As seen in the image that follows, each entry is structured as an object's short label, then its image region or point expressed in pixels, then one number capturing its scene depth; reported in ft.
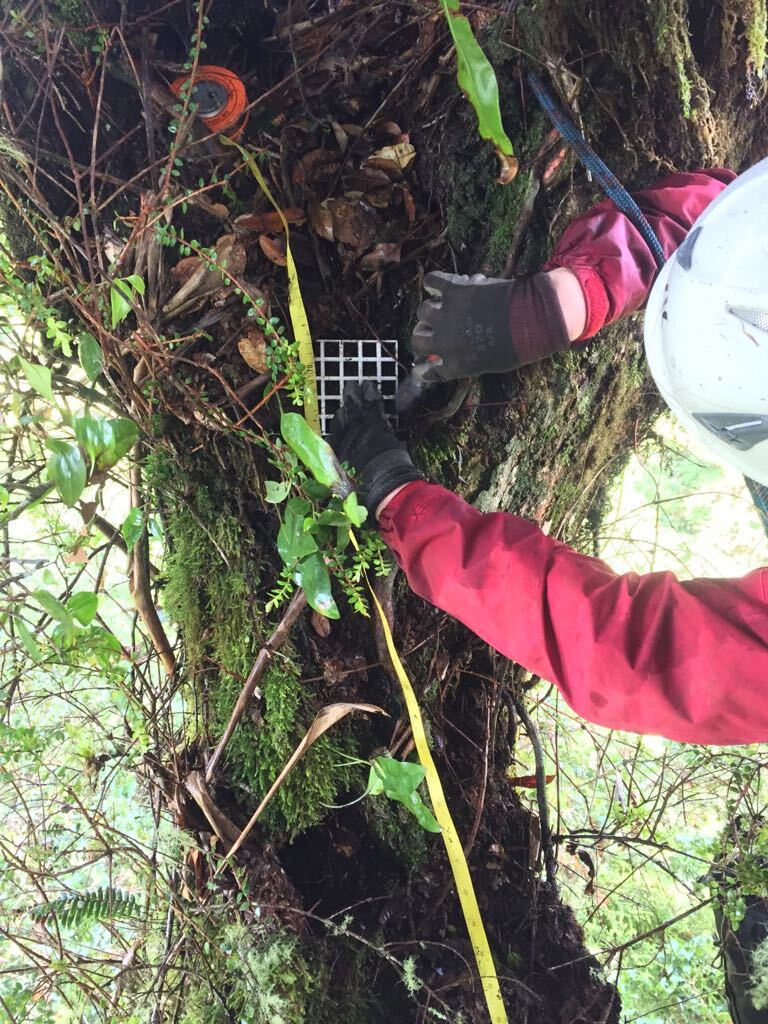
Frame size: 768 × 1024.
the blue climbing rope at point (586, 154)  4.69
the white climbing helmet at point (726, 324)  3.62
